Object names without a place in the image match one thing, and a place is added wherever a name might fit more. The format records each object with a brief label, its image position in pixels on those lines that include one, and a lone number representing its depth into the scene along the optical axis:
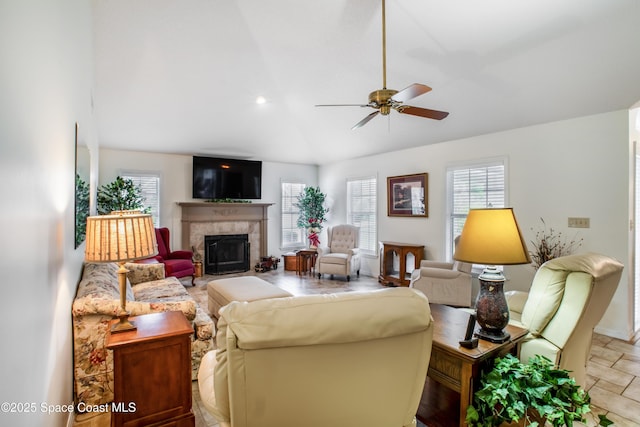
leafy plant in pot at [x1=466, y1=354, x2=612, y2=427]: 1.46
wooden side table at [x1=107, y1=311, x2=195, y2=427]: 1.70
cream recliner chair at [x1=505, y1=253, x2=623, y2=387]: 1.79
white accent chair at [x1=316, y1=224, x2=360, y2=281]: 5.97
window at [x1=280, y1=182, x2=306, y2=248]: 7.66
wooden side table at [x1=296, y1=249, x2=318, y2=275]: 6.61
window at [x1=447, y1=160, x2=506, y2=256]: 4.50
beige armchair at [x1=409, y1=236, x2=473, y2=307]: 4.18
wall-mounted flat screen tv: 6.45
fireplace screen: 6.59
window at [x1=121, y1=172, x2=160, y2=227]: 5.96
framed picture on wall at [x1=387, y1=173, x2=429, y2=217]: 5.41
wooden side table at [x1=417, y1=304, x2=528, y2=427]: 1.61
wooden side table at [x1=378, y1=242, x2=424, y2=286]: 5.34
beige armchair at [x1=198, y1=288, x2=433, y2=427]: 1.07
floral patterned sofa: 2.12
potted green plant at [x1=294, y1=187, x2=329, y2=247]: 7.20
